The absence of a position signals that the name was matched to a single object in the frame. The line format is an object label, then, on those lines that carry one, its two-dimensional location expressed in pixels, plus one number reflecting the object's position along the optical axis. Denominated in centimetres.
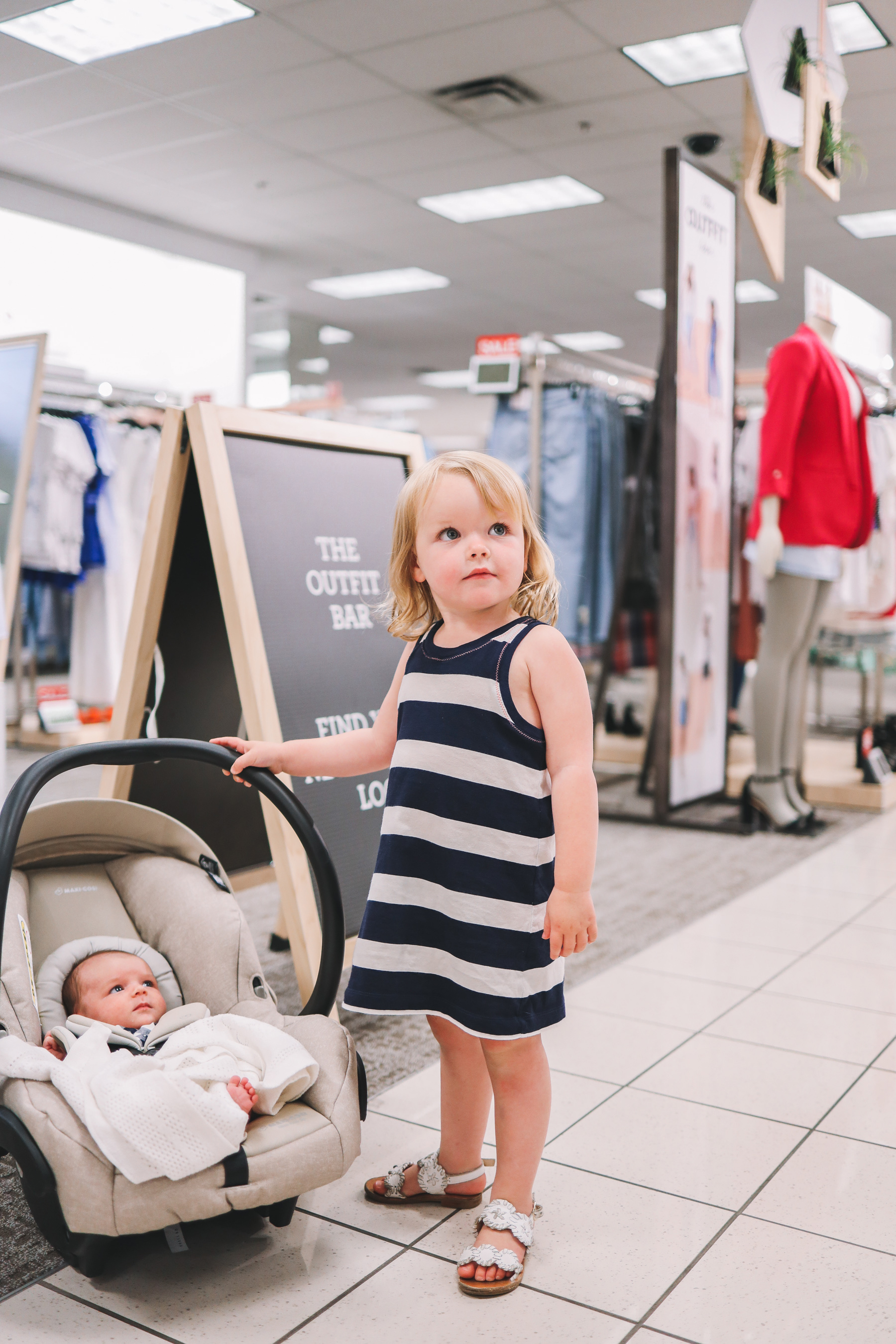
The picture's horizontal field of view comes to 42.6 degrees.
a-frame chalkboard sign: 218
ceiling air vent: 580
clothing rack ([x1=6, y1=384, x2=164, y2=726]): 634
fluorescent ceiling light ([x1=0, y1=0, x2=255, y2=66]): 507
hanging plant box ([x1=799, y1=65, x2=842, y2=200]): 380
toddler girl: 153
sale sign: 496
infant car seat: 139
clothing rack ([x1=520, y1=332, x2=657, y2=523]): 476
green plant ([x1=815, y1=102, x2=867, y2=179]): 413
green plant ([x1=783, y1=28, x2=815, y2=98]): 374
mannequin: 412
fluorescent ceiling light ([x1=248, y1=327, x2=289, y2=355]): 1074
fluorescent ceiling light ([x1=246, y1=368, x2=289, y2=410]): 1052
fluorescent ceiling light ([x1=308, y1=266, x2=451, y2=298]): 985
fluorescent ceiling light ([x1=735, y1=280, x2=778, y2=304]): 982
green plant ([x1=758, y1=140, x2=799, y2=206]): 403
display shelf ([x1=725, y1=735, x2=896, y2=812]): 493
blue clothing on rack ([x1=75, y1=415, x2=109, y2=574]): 618
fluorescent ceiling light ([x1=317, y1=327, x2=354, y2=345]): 1199
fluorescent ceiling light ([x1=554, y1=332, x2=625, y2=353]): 1229
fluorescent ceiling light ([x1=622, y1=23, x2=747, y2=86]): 531
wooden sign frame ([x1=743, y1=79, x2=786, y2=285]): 388
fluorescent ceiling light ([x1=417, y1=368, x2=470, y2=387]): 1502
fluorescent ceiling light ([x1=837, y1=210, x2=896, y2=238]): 800
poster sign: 431
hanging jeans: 522
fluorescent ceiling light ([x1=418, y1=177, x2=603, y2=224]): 755
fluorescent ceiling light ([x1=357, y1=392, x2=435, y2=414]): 1738
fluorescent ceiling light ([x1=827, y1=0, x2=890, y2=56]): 503
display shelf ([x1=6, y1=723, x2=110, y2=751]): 644
